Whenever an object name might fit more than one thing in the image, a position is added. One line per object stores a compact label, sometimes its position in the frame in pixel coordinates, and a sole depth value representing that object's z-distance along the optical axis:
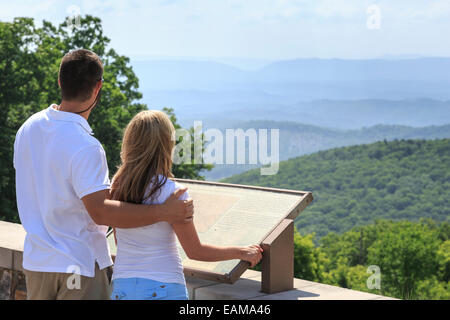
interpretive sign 4.06
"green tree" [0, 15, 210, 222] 22.33
